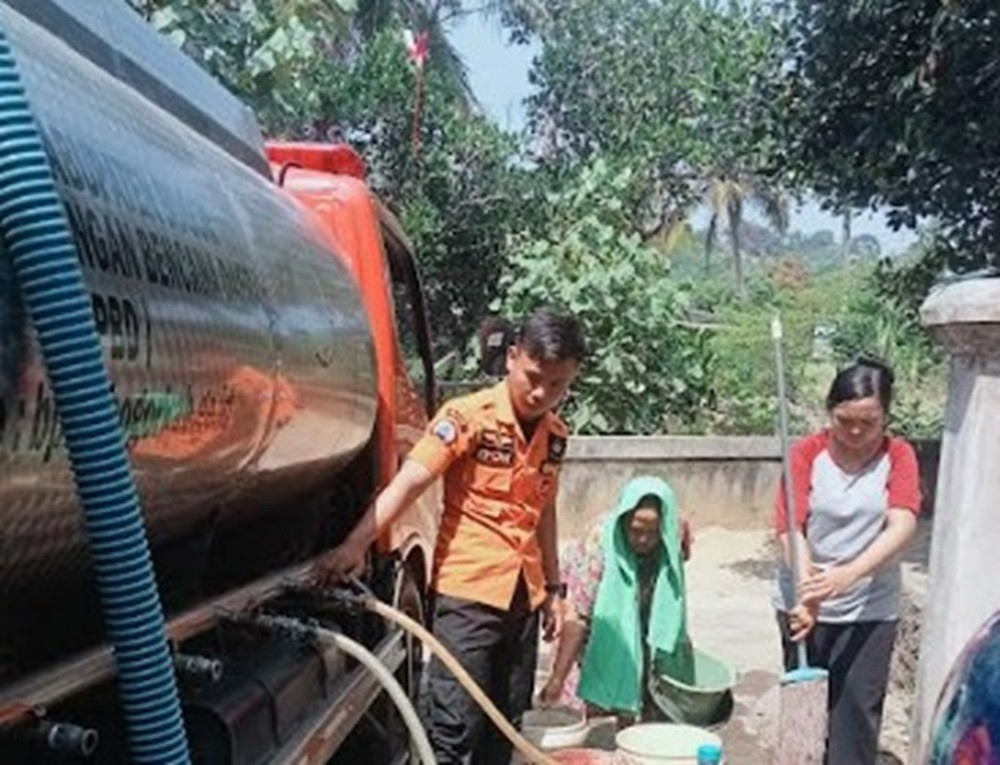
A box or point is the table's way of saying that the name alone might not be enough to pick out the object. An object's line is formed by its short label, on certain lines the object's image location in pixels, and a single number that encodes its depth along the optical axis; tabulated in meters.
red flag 12.40
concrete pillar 3.03
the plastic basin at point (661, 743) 3.64
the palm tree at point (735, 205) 24.44
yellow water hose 2.99
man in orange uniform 3.67
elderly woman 4.65
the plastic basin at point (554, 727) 4.52
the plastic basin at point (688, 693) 4.88
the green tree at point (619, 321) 10.86
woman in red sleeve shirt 3.90
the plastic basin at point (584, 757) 4.04
